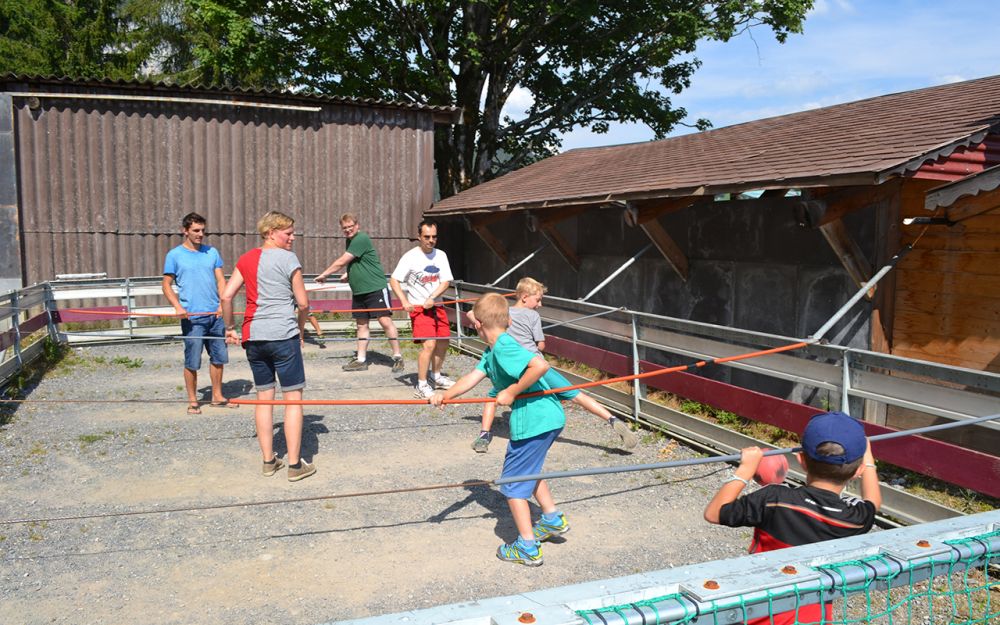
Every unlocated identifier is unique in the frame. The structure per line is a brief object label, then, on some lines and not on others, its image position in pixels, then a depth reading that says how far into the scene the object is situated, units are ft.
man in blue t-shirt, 26.43
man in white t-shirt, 29.73
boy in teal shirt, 14.65
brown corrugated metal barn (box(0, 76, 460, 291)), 45.21
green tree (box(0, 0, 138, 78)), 88.99
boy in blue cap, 8.79
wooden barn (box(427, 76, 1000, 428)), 21.95
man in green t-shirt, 34.42
